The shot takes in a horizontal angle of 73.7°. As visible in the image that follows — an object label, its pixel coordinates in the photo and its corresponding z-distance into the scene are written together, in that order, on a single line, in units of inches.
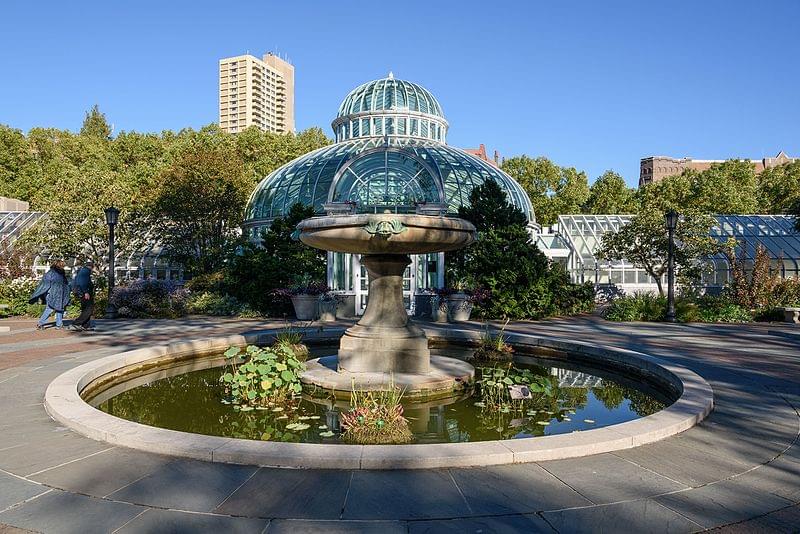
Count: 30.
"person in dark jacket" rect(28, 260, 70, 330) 537.3
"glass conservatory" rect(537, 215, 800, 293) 1158.3
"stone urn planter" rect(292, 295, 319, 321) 676.7
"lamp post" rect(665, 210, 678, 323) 681.0
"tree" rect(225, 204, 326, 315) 722.8
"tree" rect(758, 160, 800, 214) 1973.4
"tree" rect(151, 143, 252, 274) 935.0
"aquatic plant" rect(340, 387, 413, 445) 202.2
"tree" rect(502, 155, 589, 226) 1929.1
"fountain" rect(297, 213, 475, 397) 274.8
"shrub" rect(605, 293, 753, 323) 706.2
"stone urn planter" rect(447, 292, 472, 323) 681.6
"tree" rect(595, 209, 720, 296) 885.8
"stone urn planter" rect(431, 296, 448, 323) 676.1
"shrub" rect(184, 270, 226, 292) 804.6
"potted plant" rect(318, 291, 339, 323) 674.2
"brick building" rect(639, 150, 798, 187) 5885.8
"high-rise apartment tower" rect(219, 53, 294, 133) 7519.7
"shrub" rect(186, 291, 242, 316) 735.7
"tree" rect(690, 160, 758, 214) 1763.8
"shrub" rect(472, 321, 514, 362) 387.5
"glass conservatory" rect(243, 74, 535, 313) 756.0
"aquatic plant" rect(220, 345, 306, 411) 263.4
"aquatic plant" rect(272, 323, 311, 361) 377.4
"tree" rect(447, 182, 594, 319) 711.1
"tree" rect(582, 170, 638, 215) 1945.1
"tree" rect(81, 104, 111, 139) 2539.4
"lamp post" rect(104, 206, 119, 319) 668.7
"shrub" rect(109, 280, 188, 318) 706.2
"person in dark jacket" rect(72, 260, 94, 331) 523.8
